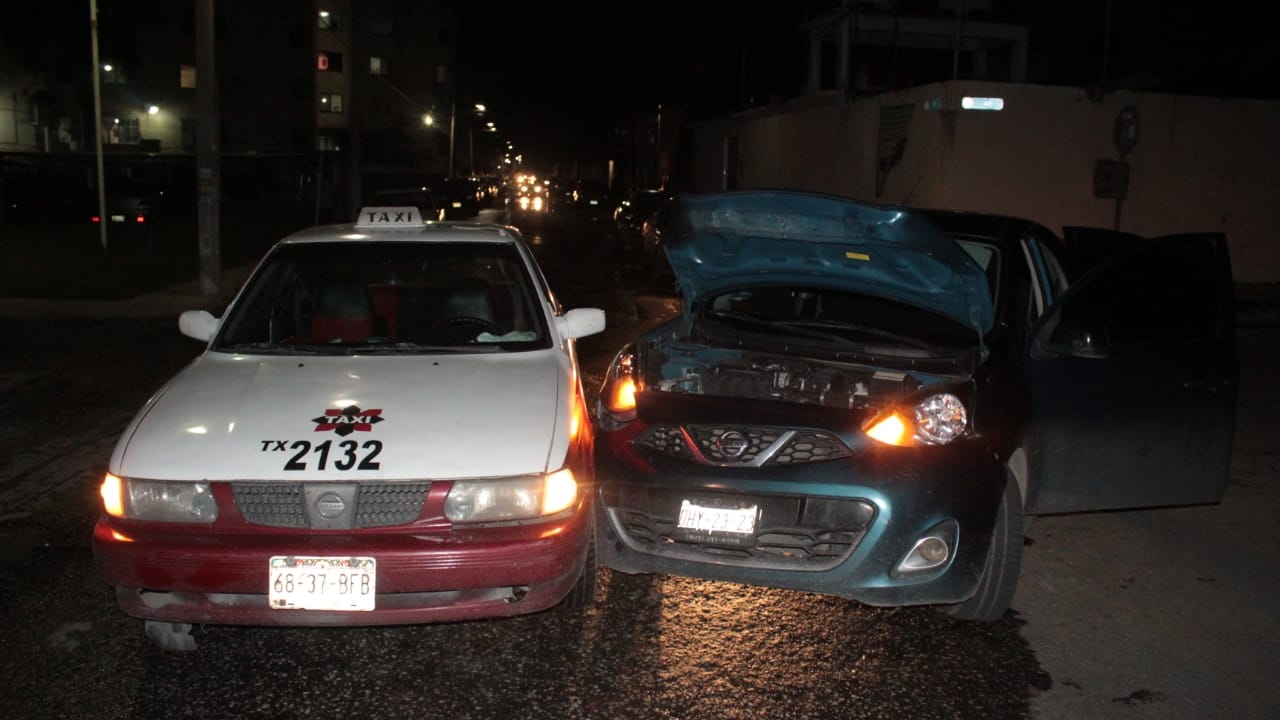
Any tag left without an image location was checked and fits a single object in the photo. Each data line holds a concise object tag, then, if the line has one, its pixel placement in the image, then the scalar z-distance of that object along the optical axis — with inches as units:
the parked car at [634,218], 895.1
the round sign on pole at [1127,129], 722.7
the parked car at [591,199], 2091.5
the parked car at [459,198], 1428.4
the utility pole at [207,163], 620.1
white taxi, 140.9
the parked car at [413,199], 1020.3
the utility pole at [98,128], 769.6
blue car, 158.1
